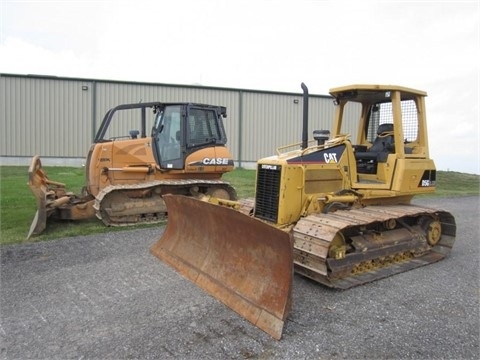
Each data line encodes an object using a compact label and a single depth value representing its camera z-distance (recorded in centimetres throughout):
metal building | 2030
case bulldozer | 860
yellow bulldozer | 455
